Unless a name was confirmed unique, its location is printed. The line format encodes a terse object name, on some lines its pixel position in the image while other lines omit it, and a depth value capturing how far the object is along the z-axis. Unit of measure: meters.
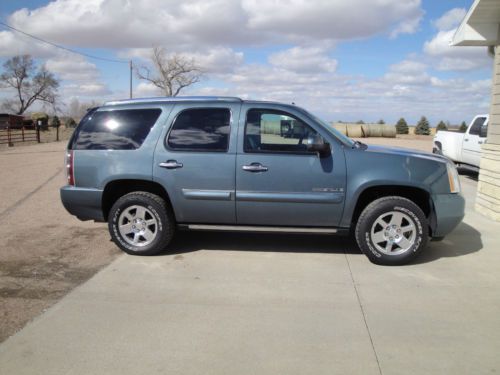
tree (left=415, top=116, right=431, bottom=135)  48.09
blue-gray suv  5.12
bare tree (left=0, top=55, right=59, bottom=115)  73.62
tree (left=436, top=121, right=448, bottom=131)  43.97
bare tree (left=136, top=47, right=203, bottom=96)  59.91
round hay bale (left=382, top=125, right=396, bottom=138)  42.16
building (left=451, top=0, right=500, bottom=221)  7.51
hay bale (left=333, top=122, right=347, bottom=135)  41.05
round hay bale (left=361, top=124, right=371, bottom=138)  42.00
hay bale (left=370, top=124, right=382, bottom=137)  42.25
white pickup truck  12.91
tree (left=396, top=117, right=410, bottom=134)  49.21
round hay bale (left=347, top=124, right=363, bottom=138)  40.91
